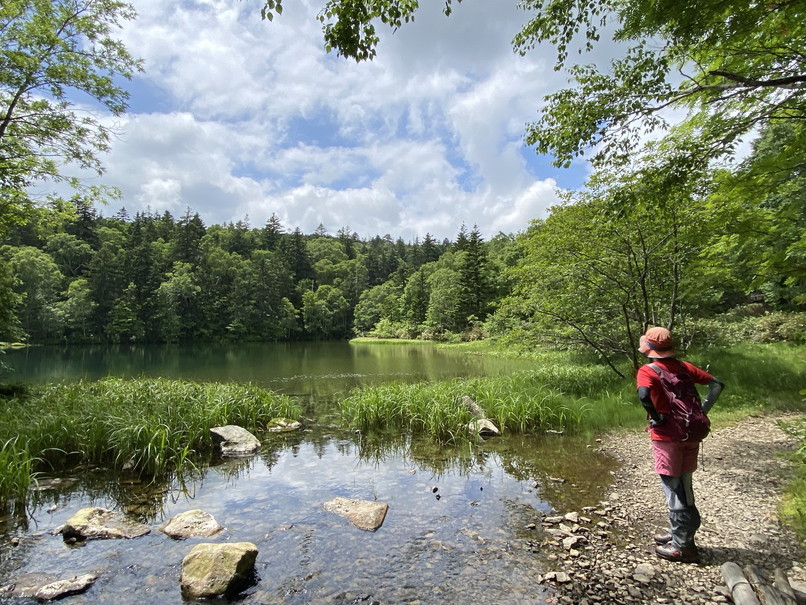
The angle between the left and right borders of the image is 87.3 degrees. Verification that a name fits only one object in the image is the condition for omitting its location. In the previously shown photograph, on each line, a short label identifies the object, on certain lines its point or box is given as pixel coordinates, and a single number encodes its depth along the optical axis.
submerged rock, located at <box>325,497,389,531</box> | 5.45
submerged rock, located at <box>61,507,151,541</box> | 5.17
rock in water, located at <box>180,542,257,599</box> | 4.01
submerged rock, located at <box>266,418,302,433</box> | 11.07
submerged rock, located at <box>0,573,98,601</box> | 4.02
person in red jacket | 3.92
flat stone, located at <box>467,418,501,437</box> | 9.70
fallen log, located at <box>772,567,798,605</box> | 2.97
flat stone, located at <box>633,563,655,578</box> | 3.81
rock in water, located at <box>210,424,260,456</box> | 9.02
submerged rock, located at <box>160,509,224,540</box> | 5.25
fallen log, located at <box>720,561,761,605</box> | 3.13
